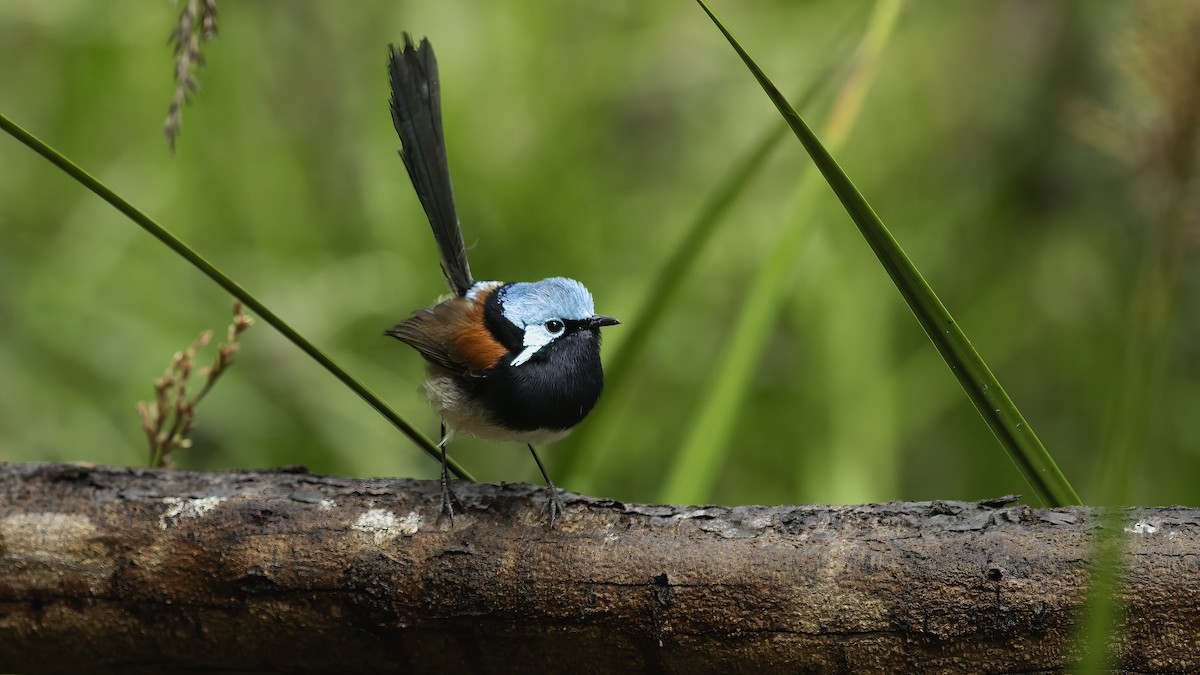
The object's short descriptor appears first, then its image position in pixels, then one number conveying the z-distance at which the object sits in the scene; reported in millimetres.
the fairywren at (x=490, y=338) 5478
